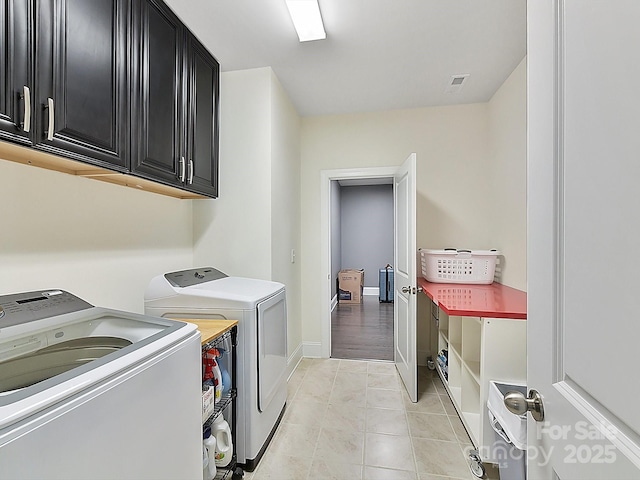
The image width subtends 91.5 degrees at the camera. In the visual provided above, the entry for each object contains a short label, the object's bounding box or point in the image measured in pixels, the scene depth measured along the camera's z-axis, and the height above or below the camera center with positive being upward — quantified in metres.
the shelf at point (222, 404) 1.53 -0.85
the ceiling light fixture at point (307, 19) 1.72 +1.28
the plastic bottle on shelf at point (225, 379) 1.62 -0.74
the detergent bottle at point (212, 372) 1.52 -0.66
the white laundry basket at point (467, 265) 2.64 -0.22
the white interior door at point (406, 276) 2.44 -0.33
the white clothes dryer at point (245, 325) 1.69 -0.49
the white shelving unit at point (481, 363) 1.68 -0.74
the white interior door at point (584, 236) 0.41 +0.01
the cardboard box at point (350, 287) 6.11 -0.96
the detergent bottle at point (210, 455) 1.49 -1.05
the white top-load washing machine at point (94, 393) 0.60 -0.37
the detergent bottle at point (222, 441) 1.56 -1.03
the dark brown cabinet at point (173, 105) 1.50 +0.75
